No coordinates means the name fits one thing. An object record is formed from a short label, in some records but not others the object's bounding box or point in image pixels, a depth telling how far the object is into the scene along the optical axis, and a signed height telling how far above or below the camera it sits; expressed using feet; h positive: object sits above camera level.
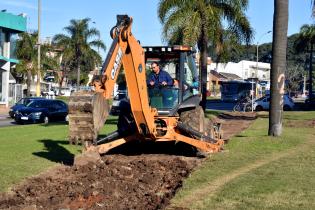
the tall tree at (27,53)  192.44 +12.99
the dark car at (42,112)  100.42 -4.16
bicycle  144.66 -3.61
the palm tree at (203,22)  93.09 +12.22
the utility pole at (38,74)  154.26 +4.98
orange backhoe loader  34.42 -0.93
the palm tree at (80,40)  221.87 +20.36
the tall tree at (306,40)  201.67 +20.39
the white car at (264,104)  154.40 -3.19
